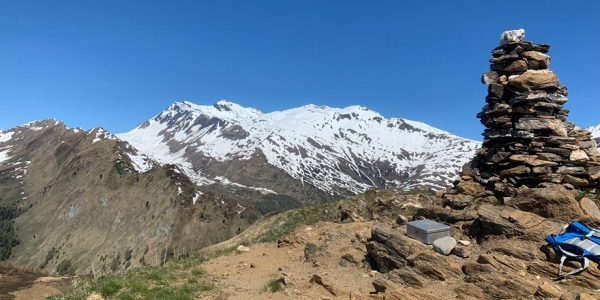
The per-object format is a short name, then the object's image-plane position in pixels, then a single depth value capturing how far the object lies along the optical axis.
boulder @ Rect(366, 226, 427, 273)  14.77
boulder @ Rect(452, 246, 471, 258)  14.18
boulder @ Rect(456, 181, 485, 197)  19.34
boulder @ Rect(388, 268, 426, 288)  12.95
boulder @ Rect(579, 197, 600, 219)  14.35
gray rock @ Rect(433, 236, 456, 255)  14.29
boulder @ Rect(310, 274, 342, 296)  13.33
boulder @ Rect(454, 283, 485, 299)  11.59
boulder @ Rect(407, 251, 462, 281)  13.04
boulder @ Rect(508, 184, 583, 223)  14.53
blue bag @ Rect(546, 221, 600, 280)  11.50
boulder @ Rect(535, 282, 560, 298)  10.57
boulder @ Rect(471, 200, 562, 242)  13.68
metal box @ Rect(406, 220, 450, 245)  14.99
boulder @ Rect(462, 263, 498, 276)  12.49
